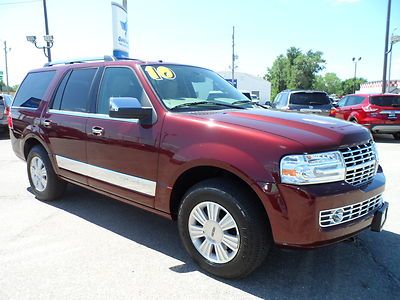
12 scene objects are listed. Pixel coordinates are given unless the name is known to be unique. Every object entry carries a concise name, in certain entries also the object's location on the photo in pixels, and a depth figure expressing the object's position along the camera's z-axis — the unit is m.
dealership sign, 10.47
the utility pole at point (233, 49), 43.81
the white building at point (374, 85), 41.38
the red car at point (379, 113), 11.77
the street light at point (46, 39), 17.42
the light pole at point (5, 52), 53.80
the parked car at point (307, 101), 11.95
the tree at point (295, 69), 69.62
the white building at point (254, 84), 56.44
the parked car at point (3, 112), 13.00
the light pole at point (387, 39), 18.53
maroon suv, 2.67
